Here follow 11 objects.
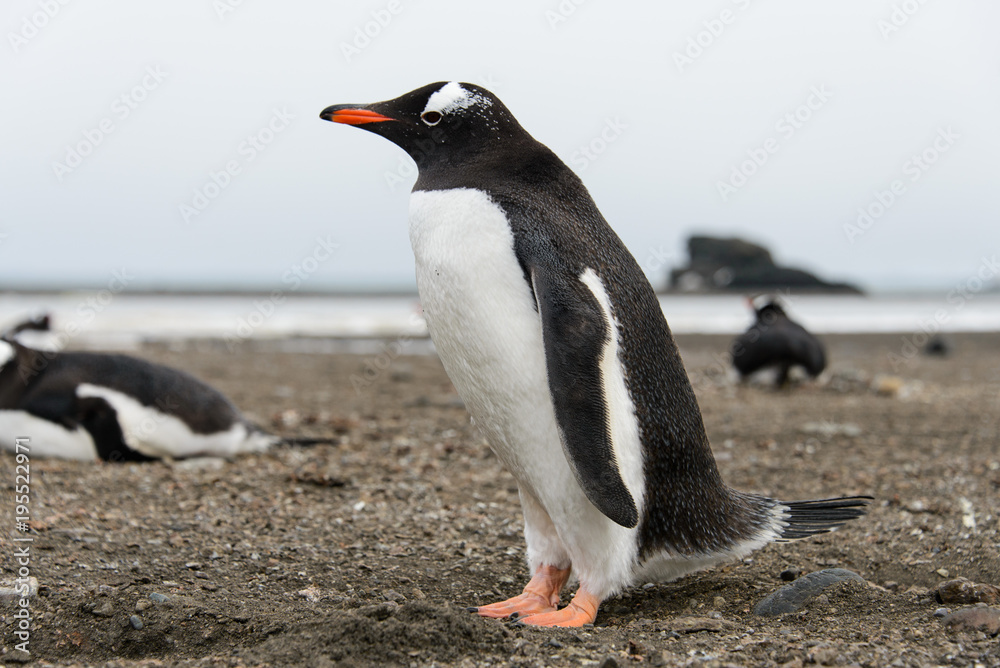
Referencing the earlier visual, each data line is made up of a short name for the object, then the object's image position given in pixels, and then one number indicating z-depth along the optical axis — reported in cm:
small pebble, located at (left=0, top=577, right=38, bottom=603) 271
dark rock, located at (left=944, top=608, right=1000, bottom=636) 244
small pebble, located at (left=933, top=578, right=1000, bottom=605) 274
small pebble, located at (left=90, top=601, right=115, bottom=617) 266
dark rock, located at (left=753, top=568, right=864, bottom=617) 281
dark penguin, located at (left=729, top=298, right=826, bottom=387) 964
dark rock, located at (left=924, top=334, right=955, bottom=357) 1555
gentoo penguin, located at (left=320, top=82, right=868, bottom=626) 260
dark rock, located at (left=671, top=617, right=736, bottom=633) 253
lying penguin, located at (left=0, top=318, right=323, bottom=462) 508
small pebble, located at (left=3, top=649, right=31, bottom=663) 240
